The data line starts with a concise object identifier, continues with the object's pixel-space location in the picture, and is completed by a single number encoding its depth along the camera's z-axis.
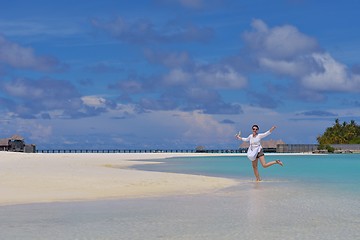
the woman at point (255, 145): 20.97
